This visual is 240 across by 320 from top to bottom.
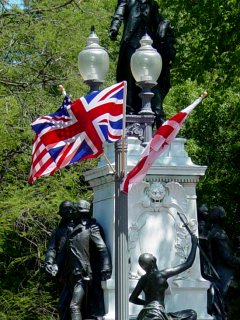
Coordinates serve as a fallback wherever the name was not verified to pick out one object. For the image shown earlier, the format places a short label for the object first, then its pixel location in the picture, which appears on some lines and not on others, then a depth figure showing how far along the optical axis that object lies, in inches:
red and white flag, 456.4
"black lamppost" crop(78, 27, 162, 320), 440.5
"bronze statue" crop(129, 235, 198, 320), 539.0
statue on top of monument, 640.4
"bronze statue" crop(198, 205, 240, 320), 600.1
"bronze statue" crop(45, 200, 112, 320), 570.6
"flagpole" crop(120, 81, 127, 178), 444.8
